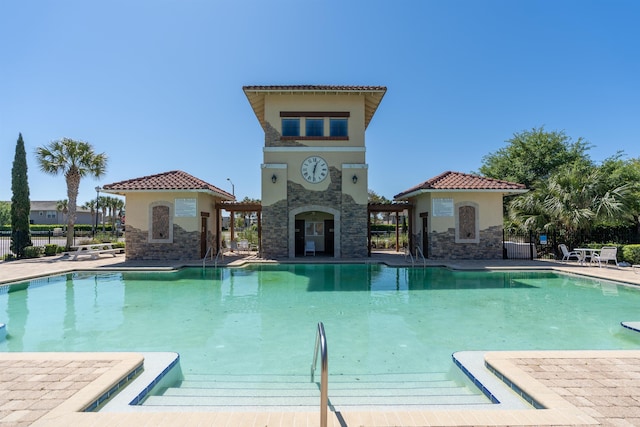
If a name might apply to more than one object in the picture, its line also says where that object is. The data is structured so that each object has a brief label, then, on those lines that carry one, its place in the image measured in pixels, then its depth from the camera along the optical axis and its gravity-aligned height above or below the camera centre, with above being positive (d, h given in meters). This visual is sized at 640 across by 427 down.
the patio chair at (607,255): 14.94 -1.20
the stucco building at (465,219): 17.56 +0.50
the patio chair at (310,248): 19.25 -1.02
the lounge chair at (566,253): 16.86 -1.25
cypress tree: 20.44 +1.74
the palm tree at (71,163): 22.50 +4.67
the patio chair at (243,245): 21.17 -0.92
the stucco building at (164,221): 17.36 +0.50
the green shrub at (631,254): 15.22 -1.17
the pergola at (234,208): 19.23 +1.27
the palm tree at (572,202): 16.27 +1.30
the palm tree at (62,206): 59.17 +4.47
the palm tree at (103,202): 57.68 +5.08
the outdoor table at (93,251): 18.78 -1.12
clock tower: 17.94 +3.31
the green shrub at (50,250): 21.35 -1.14
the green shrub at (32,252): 20.28 -1.19
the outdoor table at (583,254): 15.61 -1.20
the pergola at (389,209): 19.50 +1.21
